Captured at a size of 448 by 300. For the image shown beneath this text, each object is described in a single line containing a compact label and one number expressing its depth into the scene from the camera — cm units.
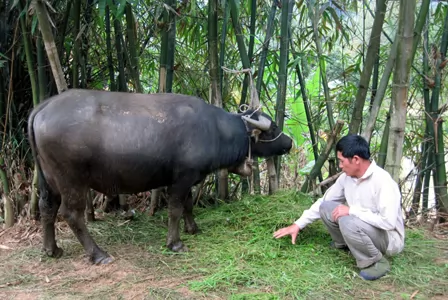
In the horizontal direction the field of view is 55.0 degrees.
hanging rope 390
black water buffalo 309
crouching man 288
